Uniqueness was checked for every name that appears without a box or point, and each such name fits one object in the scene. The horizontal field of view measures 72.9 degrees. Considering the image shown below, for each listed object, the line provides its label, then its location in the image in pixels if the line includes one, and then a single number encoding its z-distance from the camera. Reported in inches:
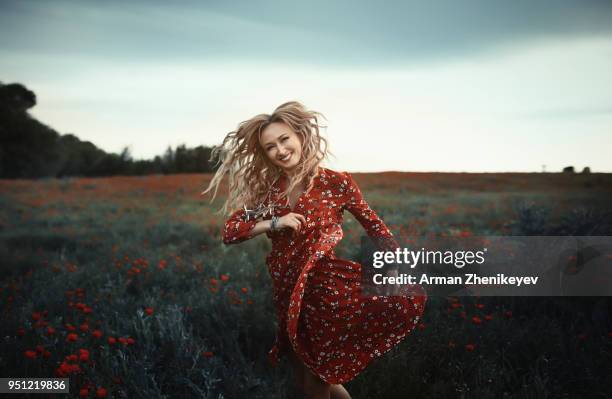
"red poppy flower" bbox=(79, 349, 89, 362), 94.0
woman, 91.3
